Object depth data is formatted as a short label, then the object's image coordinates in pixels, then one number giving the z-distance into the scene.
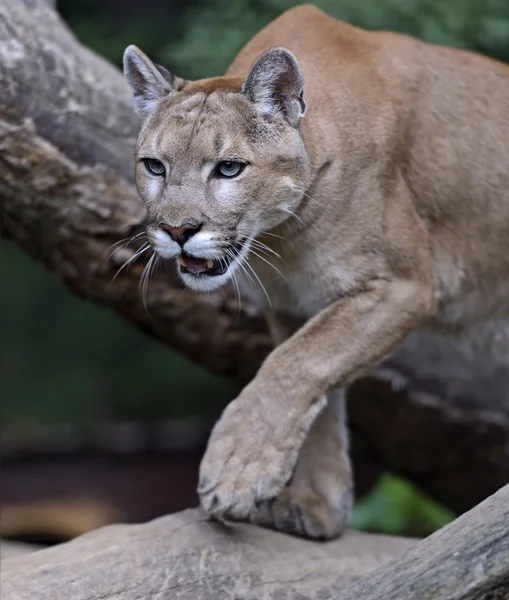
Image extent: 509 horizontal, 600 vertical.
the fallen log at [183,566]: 5.98
